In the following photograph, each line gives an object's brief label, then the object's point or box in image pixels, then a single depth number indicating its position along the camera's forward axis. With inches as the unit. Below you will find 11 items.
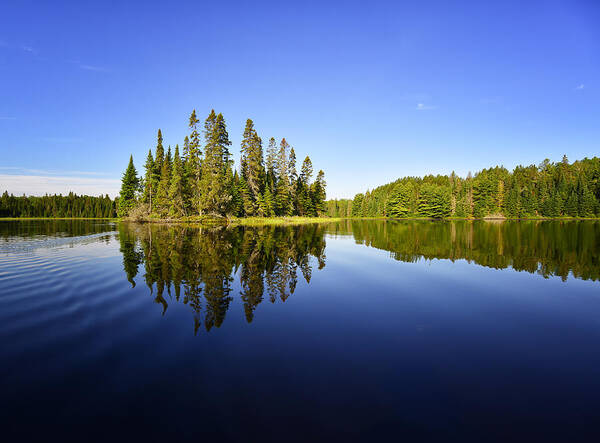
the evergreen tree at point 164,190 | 2218.3
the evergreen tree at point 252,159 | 2341.3
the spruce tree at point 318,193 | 3310.3
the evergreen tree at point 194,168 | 2090.3
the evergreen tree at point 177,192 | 2097.7
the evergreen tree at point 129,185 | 2704.2
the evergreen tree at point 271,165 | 2799.0
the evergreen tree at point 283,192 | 2554.1
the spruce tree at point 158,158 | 2585.1
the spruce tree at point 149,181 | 2458.9
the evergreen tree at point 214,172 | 1950.1
